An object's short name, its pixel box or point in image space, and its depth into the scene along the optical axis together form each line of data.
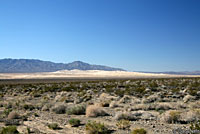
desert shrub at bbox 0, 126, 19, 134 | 9.30
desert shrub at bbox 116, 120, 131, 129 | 10.30
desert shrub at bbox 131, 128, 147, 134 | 8.47
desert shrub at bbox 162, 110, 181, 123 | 11.08
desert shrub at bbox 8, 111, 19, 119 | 13.55
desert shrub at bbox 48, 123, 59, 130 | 10.61
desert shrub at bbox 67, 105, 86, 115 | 14.77
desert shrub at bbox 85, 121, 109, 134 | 9.27
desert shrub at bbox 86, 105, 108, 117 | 13.69
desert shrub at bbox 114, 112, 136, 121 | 12.06
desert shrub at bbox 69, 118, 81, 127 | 11.20
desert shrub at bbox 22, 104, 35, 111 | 17.78
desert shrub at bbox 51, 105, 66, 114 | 15.48
